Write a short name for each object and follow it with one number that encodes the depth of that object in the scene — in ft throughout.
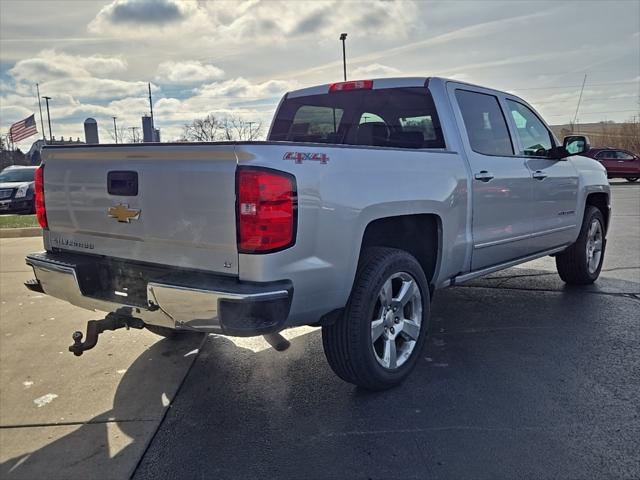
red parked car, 83.61
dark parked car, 51.34
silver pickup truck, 8.71
